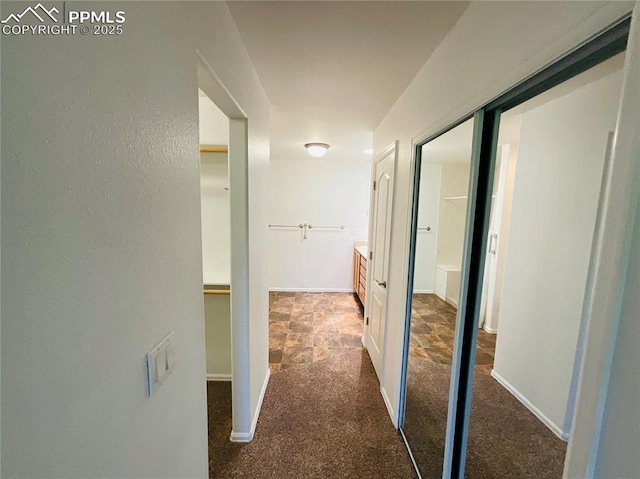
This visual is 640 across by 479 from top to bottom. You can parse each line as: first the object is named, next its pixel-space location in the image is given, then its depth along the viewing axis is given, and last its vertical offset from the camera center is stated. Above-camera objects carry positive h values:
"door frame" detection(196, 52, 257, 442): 1.64 -0.43
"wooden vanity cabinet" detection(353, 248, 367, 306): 4.27 -1.01
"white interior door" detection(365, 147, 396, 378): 2.39 -0.41
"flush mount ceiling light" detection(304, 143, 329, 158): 3.62 +0.78
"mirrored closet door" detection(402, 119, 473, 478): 1.46 -0.45
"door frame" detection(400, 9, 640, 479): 0.53 -0.10
